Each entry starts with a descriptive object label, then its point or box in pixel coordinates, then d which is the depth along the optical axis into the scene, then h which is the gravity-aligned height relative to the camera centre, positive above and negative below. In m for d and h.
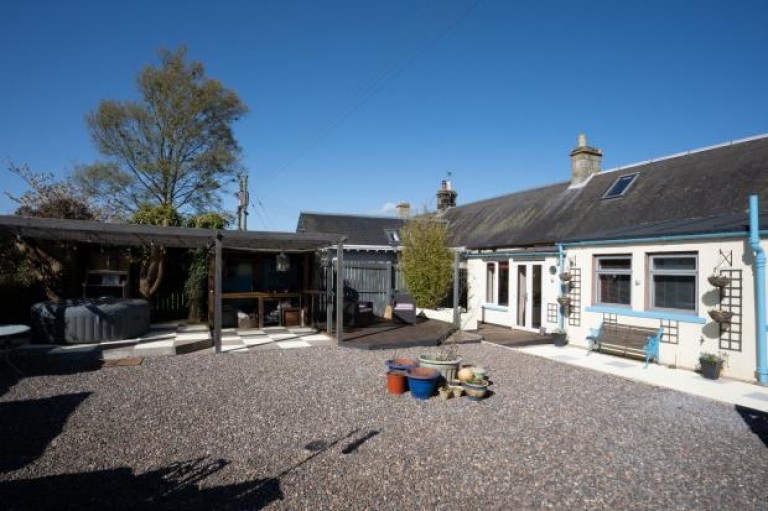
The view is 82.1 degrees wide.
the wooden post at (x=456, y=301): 13.42 -1.14
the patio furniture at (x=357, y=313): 13.73 -1.58
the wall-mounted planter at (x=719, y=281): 7.86 -0.27
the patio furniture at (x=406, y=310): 14.14 -1.50
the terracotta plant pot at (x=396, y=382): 6.96 -1.88
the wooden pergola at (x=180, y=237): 8.86 +0.57
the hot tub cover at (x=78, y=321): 10.35 -1.43
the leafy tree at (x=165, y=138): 21.11 +6.12
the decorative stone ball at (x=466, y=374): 7.03 -1.78
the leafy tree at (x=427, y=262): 15.10 +0.05
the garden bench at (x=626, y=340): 9.23 -1.66
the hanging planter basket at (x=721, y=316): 7.89 -0.91
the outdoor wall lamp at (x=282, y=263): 12.60 -0.01
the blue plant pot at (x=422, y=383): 6.70 -1.83
